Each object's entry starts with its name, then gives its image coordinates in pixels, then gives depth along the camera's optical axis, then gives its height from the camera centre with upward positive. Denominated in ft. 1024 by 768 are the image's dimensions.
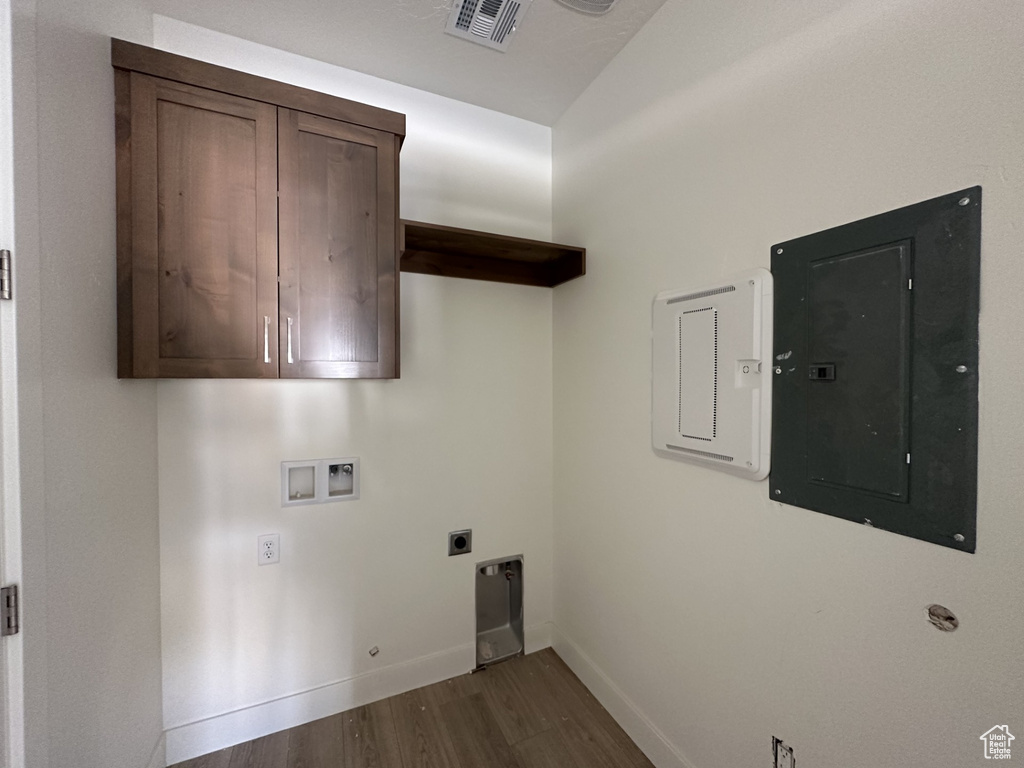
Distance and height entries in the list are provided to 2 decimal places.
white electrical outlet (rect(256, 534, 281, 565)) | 5.34 -2.32
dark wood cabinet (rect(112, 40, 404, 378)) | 3.97 +1.63
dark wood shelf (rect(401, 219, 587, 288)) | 5.63 +1.92
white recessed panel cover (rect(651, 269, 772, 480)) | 3.67 +0.02
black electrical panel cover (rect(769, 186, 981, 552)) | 2.52 +0.04
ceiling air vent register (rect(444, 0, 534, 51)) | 4.67 +4.35
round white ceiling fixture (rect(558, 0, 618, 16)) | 4.59 +4.31
